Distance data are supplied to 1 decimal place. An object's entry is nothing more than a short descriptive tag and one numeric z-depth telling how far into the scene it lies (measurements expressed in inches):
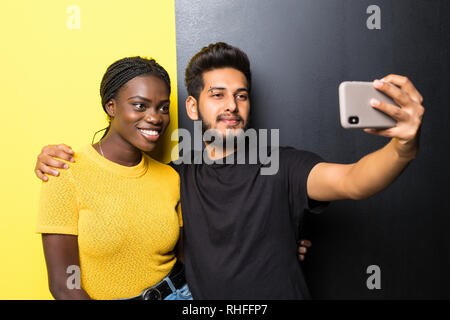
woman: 44.5
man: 46.0
